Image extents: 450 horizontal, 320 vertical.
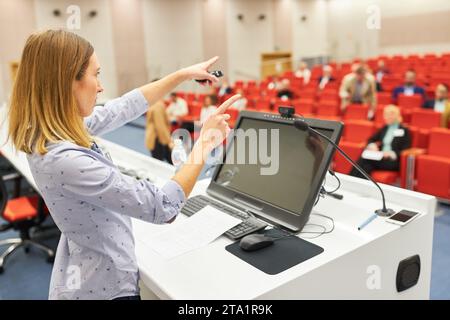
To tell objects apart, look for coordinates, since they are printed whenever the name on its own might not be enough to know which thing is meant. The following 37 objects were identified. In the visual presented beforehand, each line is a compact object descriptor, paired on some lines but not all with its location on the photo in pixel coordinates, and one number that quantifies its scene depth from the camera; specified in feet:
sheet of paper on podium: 4.98
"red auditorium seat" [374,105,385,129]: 19.72
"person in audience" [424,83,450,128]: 20.69
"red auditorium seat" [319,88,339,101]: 26.50
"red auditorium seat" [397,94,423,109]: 23.12
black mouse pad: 4.40
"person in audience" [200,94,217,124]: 20.76
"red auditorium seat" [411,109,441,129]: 17.64
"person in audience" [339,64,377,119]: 23.57
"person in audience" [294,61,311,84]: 37.20
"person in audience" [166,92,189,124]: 23.38
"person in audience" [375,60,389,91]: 30.58
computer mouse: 4.77
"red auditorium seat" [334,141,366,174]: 15.02
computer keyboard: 5.24
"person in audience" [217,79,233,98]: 30.99
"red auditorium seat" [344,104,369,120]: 20.93
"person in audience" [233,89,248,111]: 20.93
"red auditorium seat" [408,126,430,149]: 15.62
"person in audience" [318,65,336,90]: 32.65
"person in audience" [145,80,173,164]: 17.37
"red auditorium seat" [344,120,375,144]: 16.40
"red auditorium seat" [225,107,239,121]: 18.36
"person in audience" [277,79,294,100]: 27.72
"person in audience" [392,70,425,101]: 24.91
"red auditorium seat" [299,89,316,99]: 28.32
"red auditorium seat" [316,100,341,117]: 22.54
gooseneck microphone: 4.86
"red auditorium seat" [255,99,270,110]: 25.45
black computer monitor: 5.15
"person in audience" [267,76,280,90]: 33.08
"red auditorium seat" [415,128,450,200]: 13.25
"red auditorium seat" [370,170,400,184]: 13.53
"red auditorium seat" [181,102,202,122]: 23.60
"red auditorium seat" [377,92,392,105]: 24.86
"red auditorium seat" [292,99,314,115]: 23.34
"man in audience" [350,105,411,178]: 14.12
